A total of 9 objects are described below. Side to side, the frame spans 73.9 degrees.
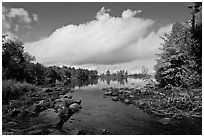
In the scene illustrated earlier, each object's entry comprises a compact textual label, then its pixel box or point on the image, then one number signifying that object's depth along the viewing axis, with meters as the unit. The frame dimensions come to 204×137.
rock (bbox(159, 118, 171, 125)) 8.92
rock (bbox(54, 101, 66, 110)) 11.78
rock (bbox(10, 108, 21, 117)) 9.89
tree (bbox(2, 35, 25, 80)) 21.19
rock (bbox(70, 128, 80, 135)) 7.43
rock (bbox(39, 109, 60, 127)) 9.01
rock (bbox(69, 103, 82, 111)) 11.61
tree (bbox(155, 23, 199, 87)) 15.90
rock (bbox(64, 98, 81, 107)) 13.08
